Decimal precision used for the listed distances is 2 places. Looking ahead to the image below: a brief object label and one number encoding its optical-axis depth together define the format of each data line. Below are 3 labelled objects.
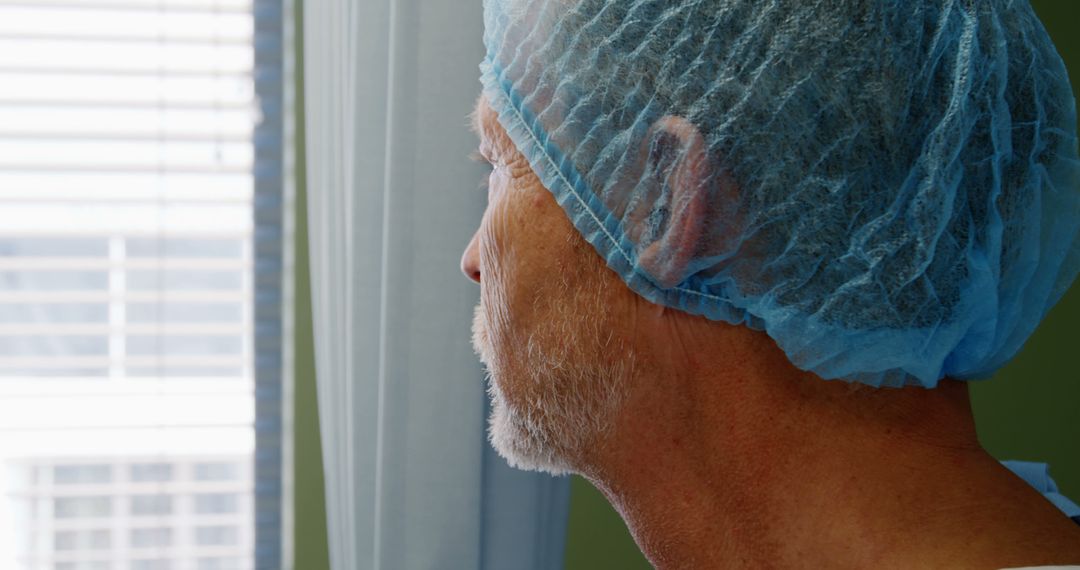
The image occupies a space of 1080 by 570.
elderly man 0.80
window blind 1.91
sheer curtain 1.54
